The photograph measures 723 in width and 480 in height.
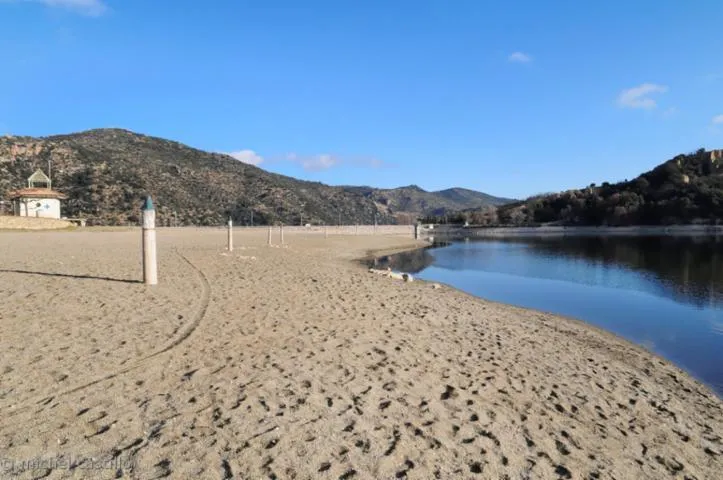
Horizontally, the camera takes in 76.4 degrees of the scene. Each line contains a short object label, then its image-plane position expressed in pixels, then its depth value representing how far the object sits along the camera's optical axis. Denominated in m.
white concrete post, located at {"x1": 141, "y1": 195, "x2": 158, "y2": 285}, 11.52
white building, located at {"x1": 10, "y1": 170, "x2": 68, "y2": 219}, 52.69
